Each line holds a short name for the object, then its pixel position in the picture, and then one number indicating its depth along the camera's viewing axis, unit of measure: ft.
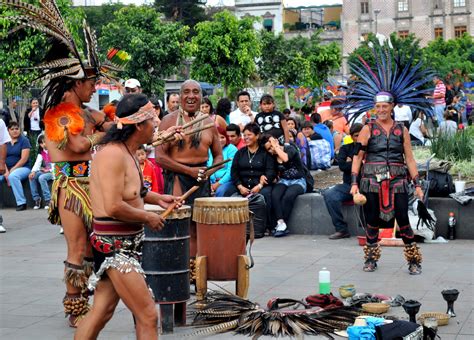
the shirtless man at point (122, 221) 19.75
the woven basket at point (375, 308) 26.14
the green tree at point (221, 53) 109.91
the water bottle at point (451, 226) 39.83
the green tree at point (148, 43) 109.09
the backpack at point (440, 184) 40.81
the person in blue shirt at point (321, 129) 56.54
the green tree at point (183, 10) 250.78
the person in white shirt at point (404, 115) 64.18
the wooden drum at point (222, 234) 28.02
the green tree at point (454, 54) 176.14
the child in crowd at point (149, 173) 39.24
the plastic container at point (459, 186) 40.88
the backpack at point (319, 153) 54.19
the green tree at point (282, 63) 144.46
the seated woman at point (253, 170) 42.22
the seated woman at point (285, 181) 42.09
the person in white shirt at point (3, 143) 42.68
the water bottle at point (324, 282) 27.89
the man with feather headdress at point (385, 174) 32.68
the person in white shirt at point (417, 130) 66.28
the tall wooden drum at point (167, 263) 25.12
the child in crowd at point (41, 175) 52.60
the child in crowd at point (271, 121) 44.73
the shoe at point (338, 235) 41.47
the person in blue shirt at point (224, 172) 43.92
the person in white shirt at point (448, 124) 48.77
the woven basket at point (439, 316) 24.98
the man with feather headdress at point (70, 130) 25.70
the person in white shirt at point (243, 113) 50.72
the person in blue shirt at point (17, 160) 53.57
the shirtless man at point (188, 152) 29.73
